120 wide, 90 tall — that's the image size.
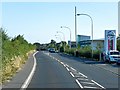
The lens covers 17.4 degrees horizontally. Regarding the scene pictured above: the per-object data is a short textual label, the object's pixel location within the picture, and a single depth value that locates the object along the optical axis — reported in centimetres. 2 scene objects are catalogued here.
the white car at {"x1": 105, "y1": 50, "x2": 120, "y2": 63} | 4817
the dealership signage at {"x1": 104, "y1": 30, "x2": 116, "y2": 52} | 5464
